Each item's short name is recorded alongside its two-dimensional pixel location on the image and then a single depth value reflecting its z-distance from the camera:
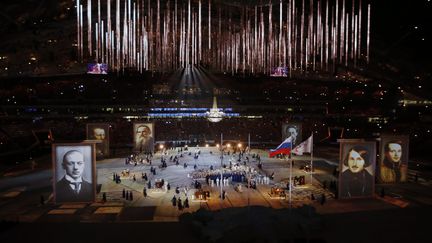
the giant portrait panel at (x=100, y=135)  39.66
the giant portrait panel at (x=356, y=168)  24.25
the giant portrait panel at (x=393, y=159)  27.55
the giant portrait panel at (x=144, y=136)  42.88
